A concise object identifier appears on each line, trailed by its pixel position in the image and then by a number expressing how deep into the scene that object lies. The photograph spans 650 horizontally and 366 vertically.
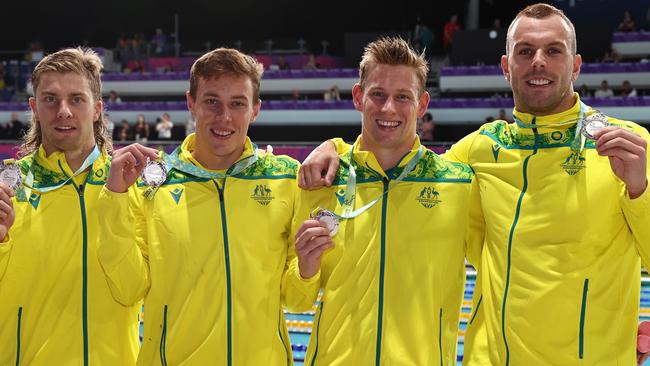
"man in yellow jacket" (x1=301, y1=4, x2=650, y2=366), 2.17
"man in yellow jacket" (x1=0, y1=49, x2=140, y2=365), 2.35
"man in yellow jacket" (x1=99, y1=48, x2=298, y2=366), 2.22
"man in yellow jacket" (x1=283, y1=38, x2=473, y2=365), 2.19
